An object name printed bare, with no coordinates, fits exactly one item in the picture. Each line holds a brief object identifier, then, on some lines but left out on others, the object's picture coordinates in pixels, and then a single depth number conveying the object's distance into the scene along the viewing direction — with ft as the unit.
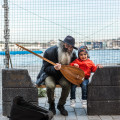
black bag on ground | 10.19
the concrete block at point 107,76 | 14.79
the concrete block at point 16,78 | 14.47
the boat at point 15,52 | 19.92
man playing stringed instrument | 14.69
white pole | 18.45
